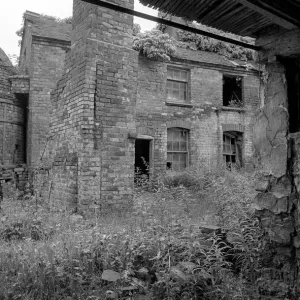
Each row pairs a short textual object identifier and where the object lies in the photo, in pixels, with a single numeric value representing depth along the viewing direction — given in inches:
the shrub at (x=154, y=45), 529.3
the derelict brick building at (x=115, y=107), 274.7
